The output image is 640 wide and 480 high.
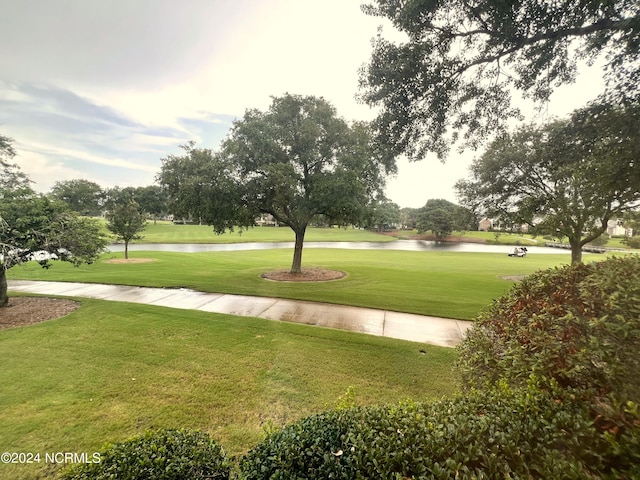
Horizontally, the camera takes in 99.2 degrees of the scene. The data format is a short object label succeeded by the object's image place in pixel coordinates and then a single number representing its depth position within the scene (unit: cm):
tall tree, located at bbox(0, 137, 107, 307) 672
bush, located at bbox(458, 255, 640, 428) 163
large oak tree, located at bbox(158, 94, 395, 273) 1087
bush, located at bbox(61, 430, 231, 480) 153
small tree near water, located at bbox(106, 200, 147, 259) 1794
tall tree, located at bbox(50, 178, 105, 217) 5423
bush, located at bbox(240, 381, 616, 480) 132
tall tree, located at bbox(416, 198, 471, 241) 5738
